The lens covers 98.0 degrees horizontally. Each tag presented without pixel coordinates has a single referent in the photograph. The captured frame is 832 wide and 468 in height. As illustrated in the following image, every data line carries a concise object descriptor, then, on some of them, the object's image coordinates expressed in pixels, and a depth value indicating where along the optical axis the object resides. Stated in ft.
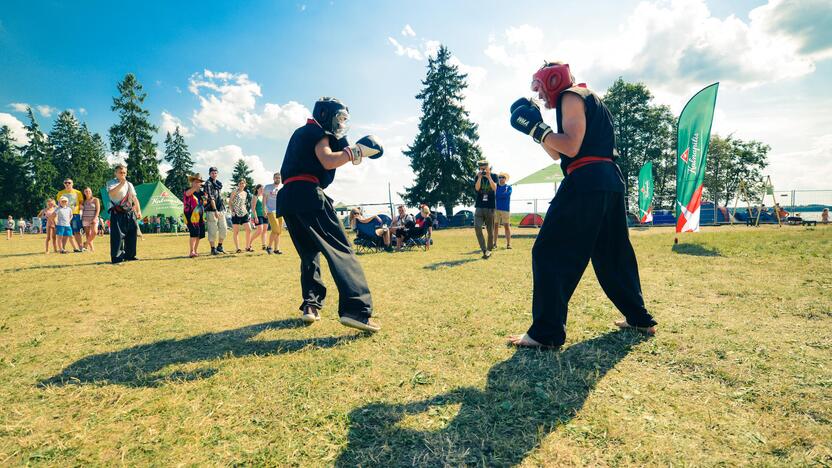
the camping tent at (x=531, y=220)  81.76
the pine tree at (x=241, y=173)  220.02
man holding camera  29.35
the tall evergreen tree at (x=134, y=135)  141.08
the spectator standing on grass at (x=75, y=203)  36.55
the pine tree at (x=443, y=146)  118.62
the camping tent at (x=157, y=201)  94.44
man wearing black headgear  10.87
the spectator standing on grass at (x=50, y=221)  38.65
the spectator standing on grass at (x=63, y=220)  37.09
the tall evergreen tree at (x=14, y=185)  167.32
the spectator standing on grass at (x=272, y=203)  32.65
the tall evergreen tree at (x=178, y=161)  199.14
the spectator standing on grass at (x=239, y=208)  34.47
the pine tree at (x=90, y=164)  190.80
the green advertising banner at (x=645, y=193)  62.49
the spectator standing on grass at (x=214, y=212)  31.89
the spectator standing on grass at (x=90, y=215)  35.87
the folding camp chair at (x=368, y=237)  39.14
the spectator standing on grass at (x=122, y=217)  27.07
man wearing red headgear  8.99
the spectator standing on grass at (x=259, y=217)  35.63
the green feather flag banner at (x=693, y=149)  28.02
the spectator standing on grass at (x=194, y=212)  32.04
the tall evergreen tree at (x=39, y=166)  169.27
